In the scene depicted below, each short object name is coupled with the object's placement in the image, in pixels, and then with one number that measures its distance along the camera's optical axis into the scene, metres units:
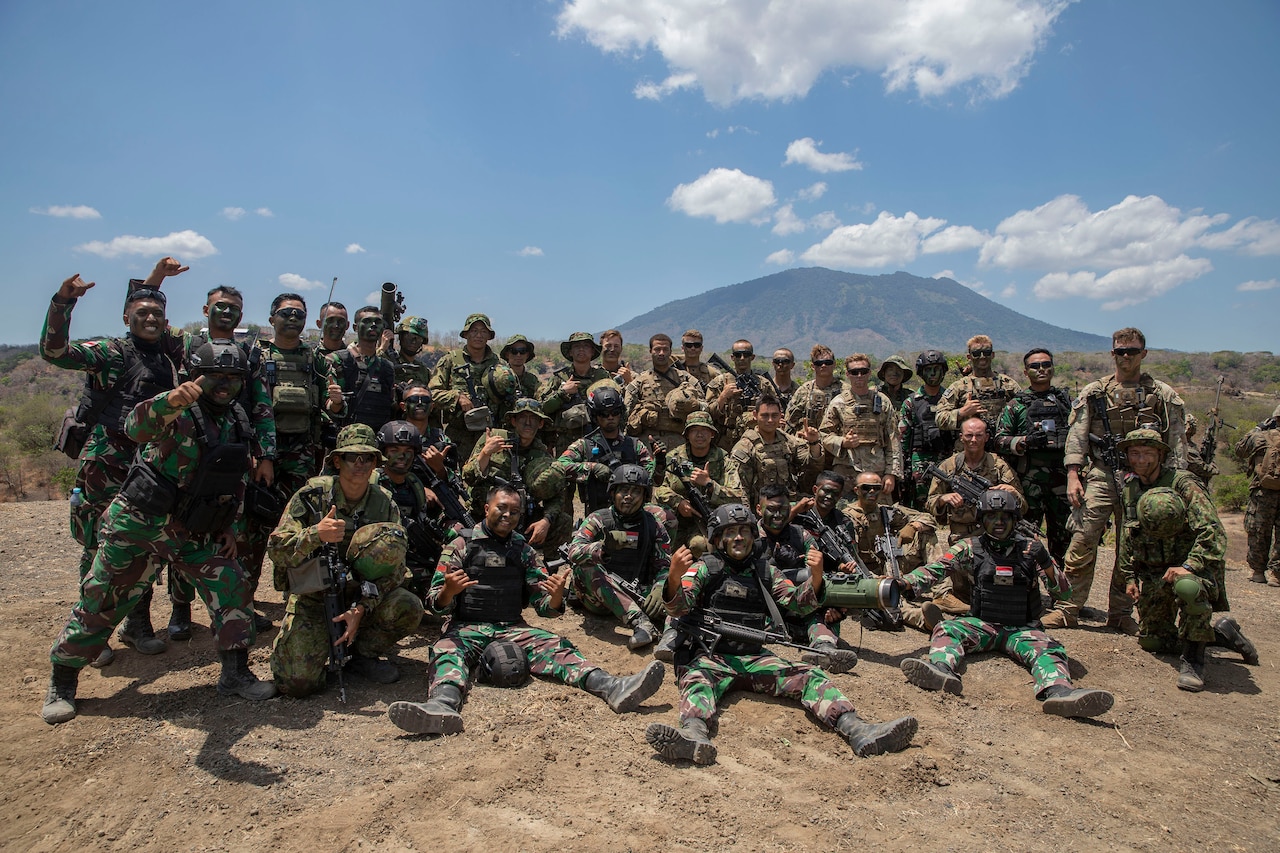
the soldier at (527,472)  7.76
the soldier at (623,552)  6.76
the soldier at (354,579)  5.24
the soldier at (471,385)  8.73
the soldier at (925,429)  9.07
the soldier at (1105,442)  7.37
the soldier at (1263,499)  9.82
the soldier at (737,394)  9.70
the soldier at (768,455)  8.37
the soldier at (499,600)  5.55
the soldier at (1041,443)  8.27
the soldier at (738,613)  5.11
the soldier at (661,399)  9.10
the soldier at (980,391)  8.77
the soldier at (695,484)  7.59
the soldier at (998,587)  6.11
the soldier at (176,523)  4.90
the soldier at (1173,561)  6.14
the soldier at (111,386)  5.54
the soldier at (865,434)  8.59
